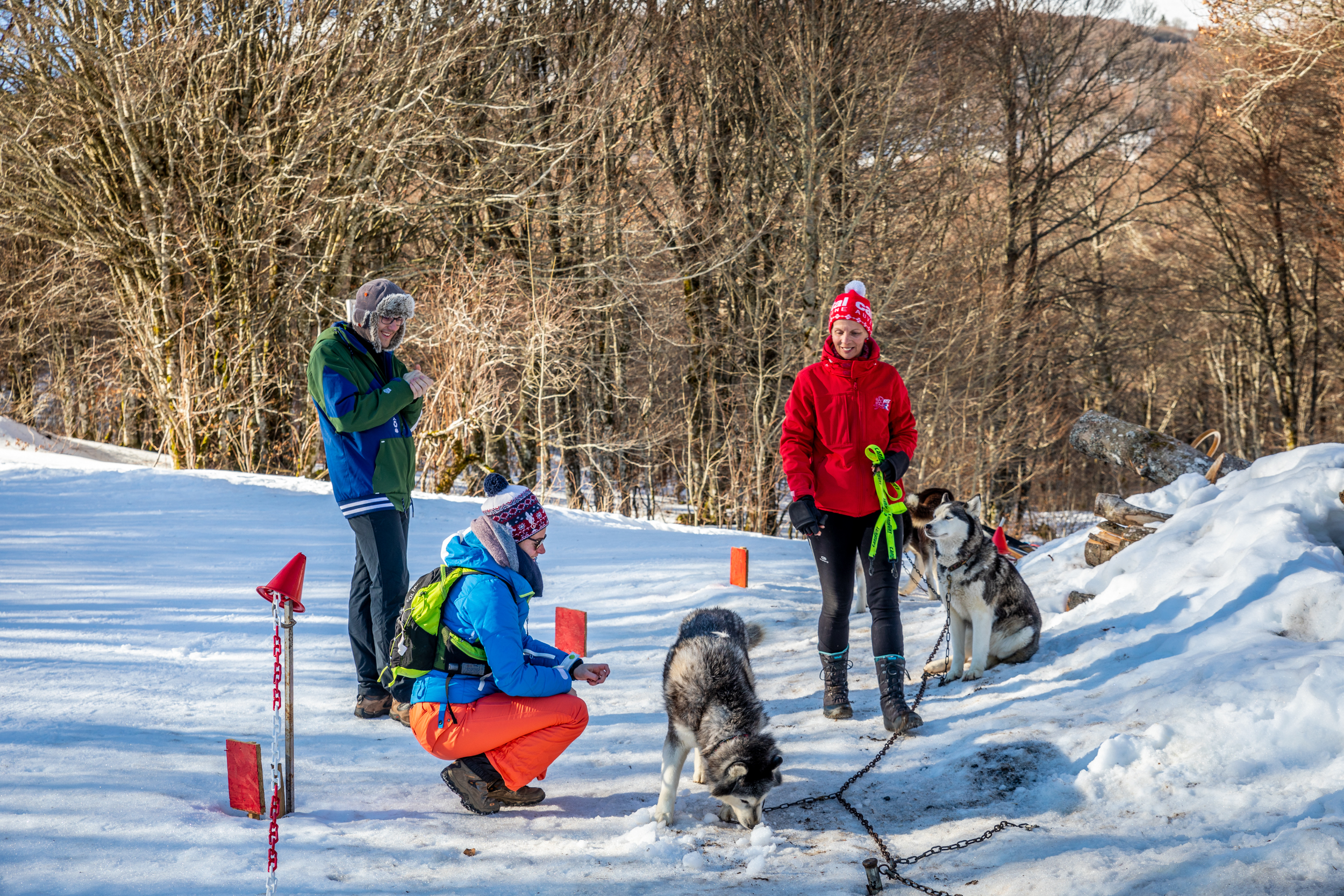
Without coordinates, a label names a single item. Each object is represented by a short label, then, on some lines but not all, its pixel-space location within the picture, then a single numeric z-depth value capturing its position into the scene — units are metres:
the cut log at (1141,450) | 10.06
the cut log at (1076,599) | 6.00
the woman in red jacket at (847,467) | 4.34
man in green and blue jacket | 4.05
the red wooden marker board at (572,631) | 5.40
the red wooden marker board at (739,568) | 7.02
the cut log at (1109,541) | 6.69
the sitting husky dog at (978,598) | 4.90
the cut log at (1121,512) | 6.98
